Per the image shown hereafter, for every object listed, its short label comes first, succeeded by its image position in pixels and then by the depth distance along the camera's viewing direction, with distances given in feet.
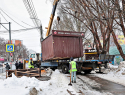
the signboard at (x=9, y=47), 55.59
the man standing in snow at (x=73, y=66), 29.90
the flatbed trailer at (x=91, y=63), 42.98
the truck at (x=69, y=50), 41.27
